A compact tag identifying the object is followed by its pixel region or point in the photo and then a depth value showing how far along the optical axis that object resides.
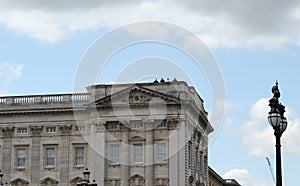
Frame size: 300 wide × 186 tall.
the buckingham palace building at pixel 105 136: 80.00
